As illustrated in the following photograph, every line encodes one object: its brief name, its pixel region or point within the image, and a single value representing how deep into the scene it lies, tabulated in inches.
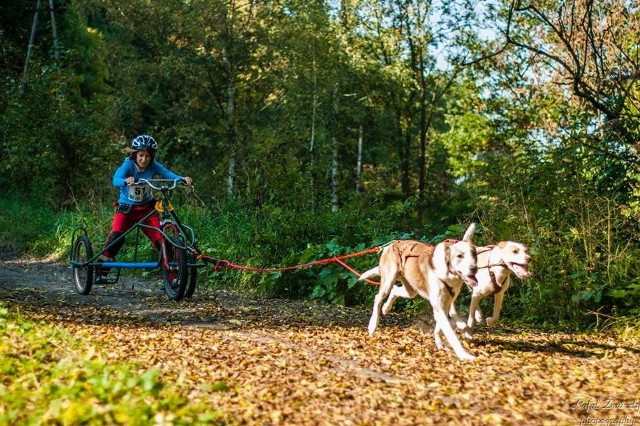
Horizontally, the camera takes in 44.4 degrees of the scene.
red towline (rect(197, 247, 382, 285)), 382.6
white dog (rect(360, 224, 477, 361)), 256.7
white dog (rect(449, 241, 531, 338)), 275.4
